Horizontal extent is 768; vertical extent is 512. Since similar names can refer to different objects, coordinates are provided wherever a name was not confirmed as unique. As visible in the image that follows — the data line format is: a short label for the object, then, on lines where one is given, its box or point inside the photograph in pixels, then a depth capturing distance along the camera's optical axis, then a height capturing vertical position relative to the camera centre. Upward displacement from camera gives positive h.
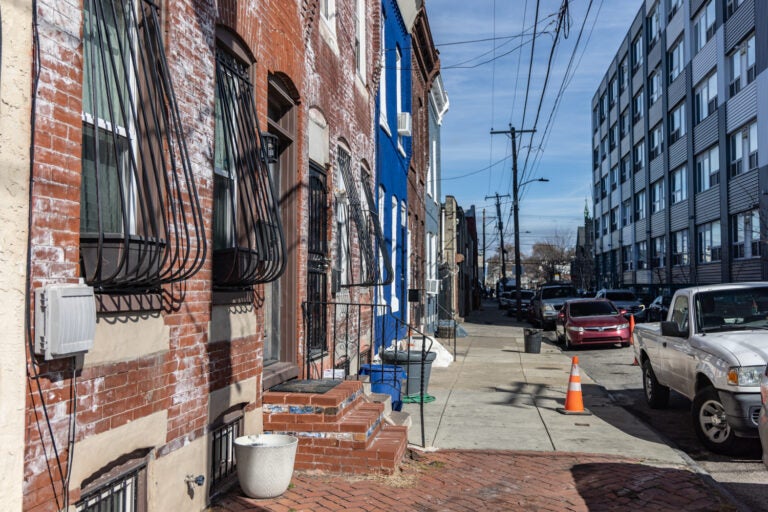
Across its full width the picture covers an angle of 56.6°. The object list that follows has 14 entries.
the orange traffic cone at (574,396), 10.29 -1.65
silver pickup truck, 7.23 -0.86
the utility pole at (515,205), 37.09 +4.07
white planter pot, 5.36 -1.38
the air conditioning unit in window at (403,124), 16.56 +3.73
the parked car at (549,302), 29.86 -0.82
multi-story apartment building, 26.66 +6.64
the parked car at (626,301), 27.36 -0.79
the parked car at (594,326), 20.45 -1.26
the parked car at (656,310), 28.77 -1.18
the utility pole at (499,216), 63.84 +6.50
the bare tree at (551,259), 100.93 +3.57
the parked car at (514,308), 42.47 -1.61
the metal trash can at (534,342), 19.72 -1.63
